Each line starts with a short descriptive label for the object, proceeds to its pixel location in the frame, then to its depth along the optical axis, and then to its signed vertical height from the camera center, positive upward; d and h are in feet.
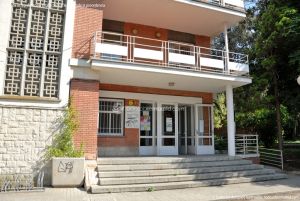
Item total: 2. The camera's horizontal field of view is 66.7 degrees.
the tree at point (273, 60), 33.44 +10.55
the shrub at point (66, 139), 24.85 -1.56
